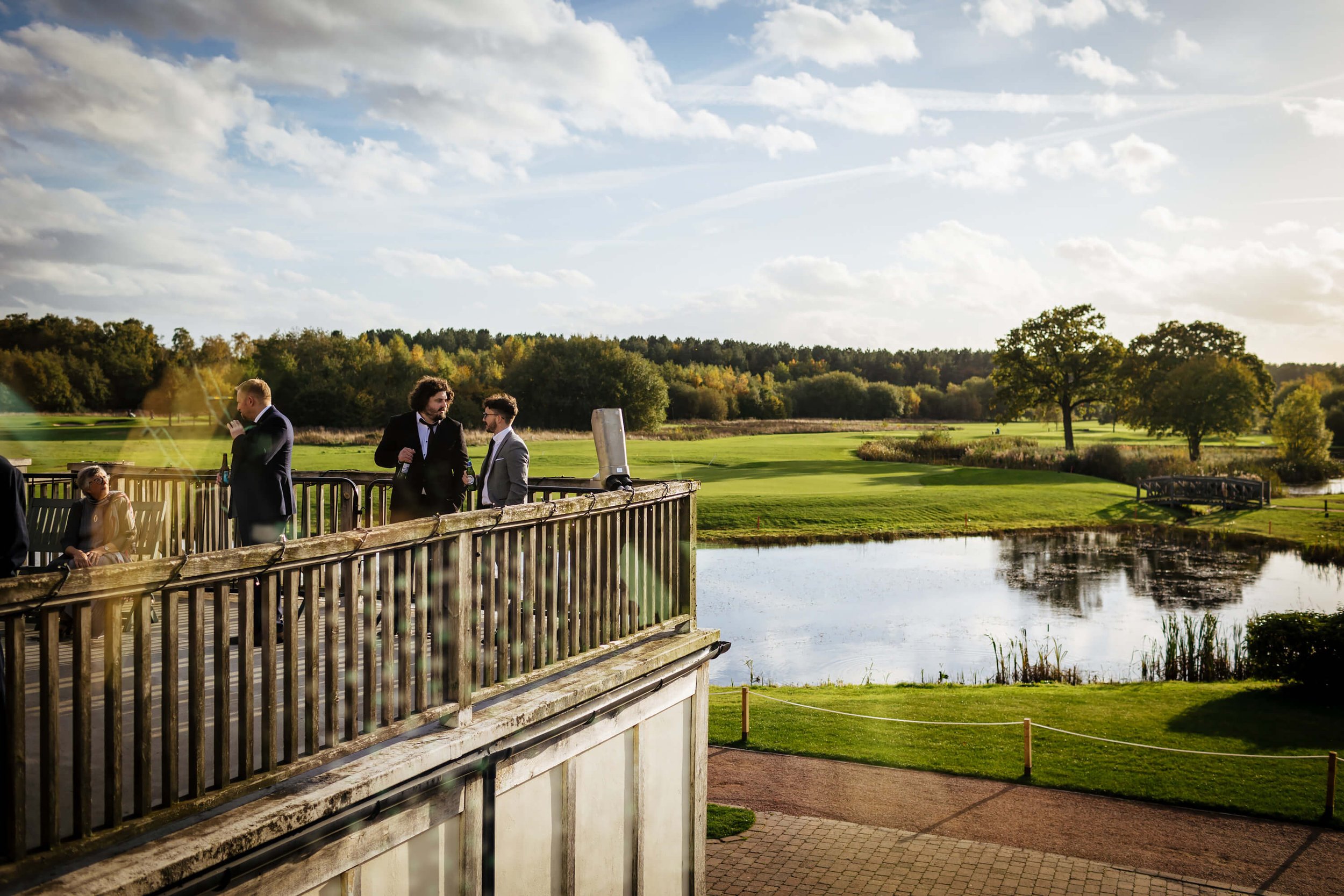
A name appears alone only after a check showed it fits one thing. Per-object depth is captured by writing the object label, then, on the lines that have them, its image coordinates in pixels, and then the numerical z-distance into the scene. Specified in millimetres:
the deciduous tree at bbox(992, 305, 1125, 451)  69688
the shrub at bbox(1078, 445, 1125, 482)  61250
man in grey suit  8320
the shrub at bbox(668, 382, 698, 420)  118062
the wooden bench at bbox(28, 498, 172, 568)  9727
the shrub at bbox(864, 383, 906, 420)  134875
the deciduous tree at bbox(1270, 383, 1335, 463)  64062
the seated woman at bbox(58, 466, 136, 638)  8500
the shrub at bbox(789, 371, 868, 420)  133750
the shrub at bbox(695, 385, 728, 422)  117562
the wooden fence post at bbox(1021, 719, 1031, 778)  13328
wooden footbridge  47844
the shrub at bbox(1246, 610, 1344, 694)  16359
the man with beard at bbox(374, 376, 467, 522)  7965
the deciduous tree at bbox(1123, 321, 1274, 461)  62094
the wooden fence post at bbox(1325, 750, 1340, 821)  11578
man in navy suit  7664
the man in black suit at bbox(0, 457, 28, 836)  4871
